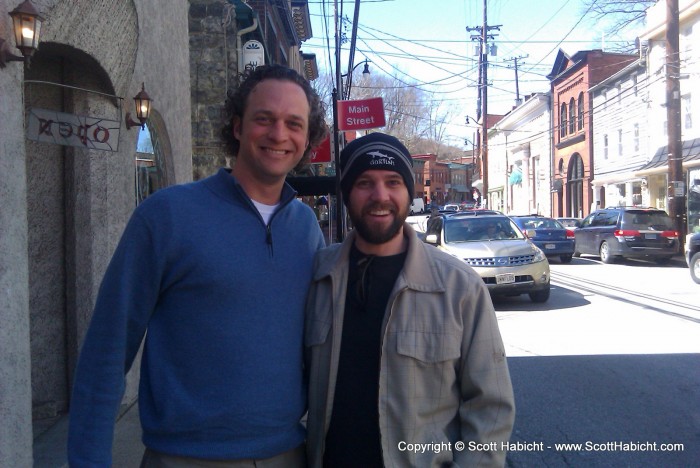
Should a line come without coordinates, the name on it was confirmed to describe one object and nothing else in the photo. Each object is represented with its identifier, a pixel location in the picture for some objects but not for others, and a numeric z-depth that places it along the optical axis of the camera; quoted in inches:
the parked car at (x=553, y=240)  794.2
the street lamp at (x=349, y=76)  619.1
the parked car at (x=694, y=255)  569.6
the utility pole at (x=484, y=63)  1563.7
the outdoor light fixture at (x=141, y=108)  235.1
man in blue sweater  79.0
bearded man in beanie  81.4
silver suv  437.4
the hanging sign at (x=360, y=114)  426.0
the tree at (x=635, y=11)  1098.7
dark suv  759.1
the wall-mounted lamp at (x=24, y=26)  148.5
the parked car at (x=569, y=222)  996.4
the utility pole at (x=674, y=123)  798.5
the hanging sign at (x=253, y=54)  489.4
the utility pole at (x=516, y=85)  1755.5
